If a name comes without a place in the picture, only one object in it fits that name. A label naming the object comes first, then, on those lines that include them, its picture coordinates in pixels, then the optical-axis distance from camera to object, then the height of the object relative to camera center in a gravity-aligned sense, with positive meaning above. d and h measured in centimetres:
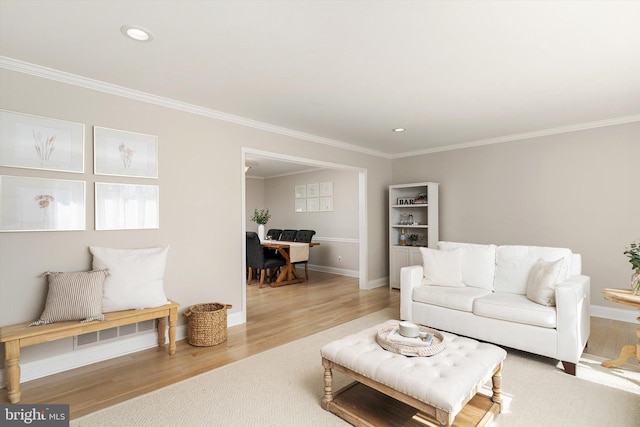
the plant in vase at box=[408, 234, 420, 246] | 566 -39
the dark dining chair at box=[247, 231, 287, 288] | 595 -77
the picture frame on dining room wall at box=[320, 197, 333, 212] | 748 +30
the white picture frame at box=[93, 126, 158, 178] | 291 +60
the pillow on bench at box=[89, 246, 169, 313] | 277 -52
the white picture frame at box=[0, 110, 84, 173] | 249 +61
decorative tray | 200 -81
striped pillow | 249 -62
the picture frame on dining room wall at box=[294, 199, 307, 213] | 812 +30
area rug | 203 -126
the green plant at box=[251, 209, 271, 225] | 688 -4
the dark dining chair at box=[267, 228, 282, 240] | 782 -40
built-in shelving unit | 542 -10
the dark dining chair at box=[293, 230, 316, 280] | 708 -41
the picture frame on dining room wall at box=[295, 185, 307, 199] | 812 +65
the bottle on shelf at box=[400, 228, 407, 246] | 581 -40
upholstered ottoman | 167 -89
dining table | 616 -75
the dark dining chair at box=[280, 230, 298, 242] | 741 -41
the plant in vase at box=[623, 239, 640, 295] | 254 -41
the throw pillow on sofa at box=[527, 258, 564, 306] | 283 -60
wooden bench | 223 -83
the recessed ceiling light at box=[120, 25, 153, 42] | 205 +119
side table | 247 -66
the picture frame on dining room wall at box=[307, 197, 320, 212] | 779 +31
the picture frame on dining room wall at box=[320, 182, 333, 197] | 747 +65
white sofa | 268 -78
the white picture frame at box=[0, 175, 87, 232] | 249 +12
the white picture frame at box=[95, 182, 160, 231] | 292 +11
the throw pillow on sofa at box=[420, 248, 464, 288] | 366 -59
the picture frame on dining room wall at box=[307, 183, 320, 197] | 778 +65
